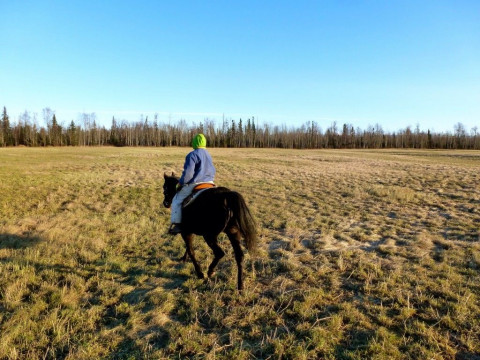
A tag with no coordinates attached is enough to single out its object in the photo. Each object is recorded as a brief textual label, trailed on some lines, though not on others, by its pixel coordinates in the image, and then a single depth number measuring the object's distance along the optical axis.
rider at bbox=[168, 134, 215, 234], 6.08
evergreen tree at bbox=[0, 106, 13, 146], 84.88
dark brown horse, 5.54
